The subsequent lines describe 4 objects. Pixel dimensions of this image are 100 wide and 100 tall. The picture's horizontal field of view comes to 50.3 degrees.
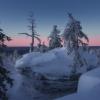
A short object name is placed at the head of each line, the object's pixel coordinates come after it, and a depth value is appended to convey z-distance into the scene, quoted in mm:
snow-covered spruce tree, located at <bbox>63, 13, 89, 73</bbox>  15942
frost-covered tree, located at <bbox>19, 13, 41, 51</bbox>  18160
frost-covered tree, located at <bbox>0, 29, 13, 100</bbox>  7730
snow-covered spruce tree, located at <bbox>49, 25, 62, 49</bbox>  22756
